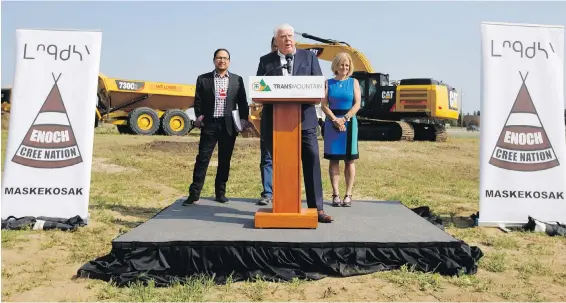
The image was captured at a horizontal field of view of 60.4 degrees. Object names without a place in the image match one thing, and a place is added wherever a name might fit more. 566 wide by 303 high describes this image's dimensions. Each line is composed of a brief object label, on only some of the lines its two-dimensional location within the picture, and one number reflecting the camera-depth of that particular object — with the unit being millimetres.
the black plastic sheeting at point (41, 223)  4566
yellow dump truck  18406
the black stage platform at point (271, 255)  3344
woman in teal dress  4762
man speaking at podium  4062
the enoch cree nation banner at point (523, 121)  4953
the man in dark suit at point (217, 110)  4902
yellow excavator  18312
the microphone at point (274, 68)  4013
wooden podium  3846
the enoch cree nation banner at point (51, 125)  4719
